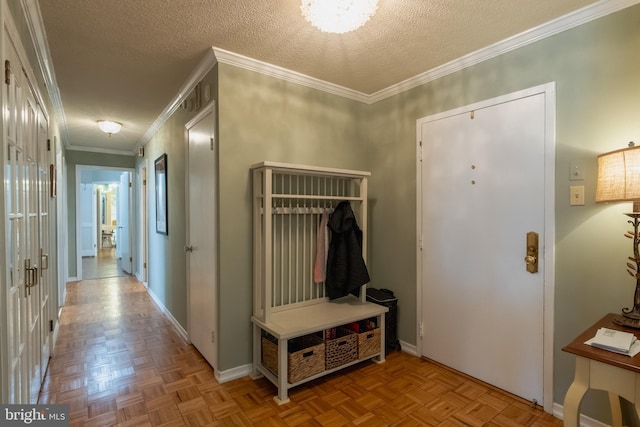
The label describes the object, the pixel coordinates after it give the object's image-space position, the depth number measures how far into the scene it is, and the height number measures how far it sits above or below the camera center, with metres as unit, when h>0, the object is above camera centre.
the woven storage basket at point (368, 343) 2.52 -1.07
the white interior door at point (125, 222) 6.14 -0.29
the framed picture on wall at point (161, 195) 3.81 +0.15
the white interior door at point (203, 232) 2.47 -0.21
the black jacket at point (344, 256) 2.64 -0.40
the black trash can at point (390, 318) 2.80 -0.95
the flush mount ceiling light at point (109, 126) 3.94 +1.00
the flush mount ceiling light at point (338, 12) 1.50 +0.92
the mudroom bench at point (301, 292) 2.24 -0.68
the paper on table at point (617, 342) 1.25 -0.53
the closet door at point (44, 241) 2.12 -0.23
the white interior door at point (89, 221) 8.78 -0.36
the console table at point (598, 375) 1.18 -0.64
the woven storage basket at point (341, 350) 2.37 -1.05
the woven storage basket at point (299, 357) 2.16 -1.03
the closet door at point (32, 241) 1.68 -0.18
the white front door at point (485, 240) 2.04 -0.23
